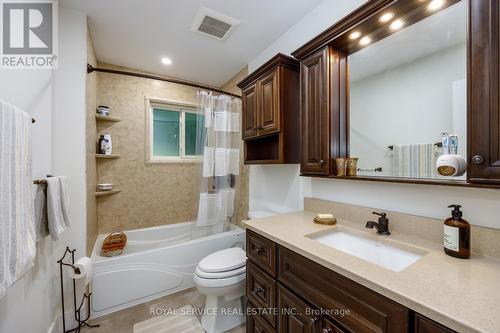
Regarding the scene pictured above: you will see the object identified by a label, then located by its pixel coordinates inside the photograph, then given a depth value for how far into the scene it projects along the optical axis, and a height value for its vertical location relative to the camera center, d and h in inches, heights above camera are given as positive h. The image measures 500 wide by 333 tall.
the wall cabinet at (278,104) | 63.3 +20.3
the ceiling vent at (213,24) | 66.6 +50.1
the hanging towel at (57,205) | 47.8 -9.6
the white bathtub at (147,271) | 69.8 -39.4
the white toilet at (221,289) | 60.9 -37.0
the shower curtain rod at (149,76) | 72.2 +34.8
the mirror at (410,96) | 37.2 +15.1
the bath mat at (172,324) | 63.2 -51.0
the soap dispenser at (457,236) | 31.8 -11.1
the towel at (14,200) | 31.1 -5.8
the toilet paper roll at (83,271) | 58.5 -30.4
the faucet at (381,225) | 43.4 -12.7
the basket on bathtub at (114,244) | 83.4 -33.2
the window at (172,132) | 115.6 +19.9
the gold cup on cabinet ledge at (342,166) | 50.0 +0.0
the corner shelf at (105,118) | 90.0 +21.9
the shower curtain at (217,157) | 89.0 +4.1
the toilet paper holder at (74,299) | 58.9 -42.7
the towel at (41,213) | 47.1 -11.0
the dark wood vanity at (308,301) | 25.4 -21.8
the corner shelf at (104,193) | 91.2 -12.4
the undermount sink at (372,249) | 37.8 -17.3
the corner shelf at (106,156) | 89.6 +4.5
